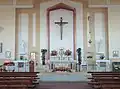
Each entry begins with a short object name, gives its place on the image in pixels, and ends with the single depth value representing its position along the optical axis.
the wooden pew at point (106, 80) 6.21
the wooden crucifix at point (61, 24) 15.27
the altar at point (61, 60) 14.52
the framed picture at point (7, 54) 15.21
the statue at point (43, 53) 15.04
